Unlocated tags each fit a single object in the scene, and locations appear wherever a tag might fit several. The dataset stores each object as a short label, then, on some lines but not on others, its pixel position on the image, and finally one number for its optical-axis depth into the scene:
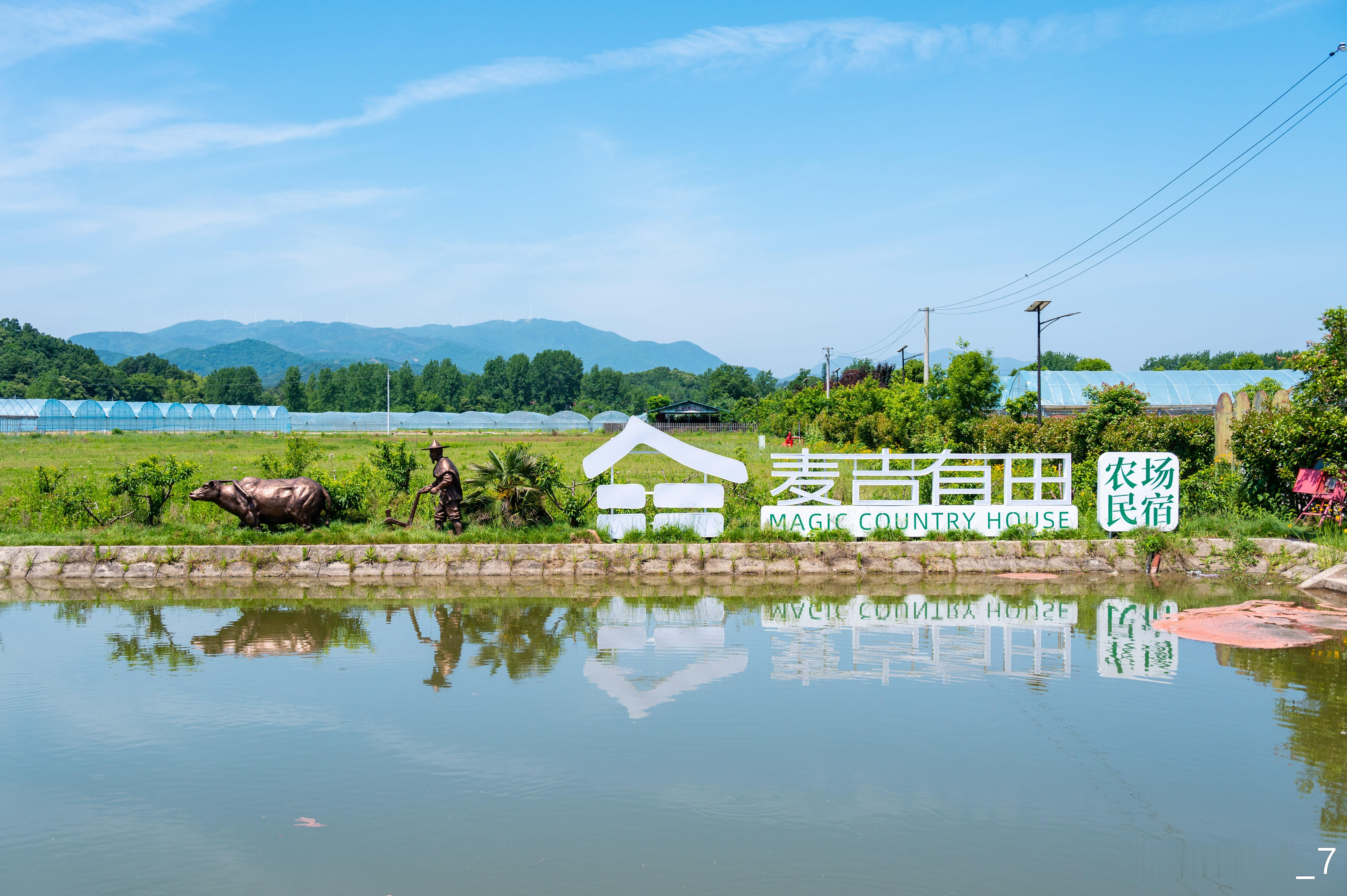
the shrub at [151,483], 13.24
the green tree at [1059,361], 111.31
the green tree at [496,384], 121.38
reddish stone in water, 8.09
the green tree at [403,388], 116.19
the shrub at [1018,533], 12.43
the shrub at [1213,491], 13.34
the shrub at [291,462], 13.96
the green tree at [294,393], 113.25
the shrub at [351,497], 13.35
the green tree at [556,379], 132.38
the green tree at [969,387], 25.77
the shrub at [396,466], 13.77
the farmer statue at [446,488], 12.39
